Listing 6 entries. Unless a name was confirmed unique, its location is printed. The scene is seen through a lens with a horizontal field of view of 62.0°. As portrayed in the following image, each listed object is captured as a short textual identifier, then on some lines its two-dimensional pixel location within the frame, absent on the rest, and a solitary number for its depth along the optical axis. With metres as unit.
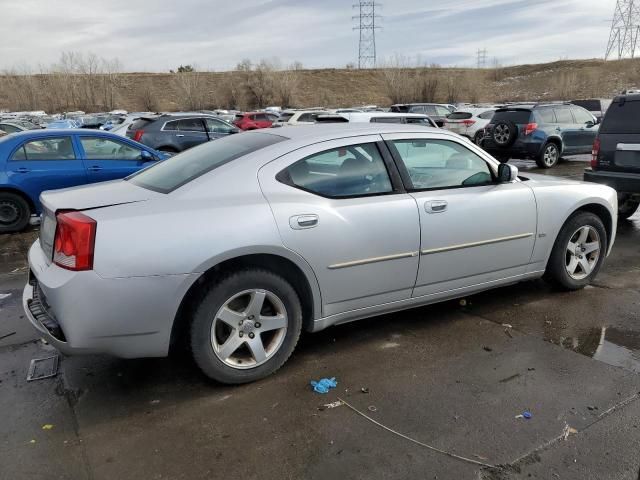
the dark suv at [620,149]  6.88
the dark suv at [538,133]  14.45
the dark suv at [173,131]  14.41
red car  24.59
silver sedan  2.92
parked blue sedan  7.96
